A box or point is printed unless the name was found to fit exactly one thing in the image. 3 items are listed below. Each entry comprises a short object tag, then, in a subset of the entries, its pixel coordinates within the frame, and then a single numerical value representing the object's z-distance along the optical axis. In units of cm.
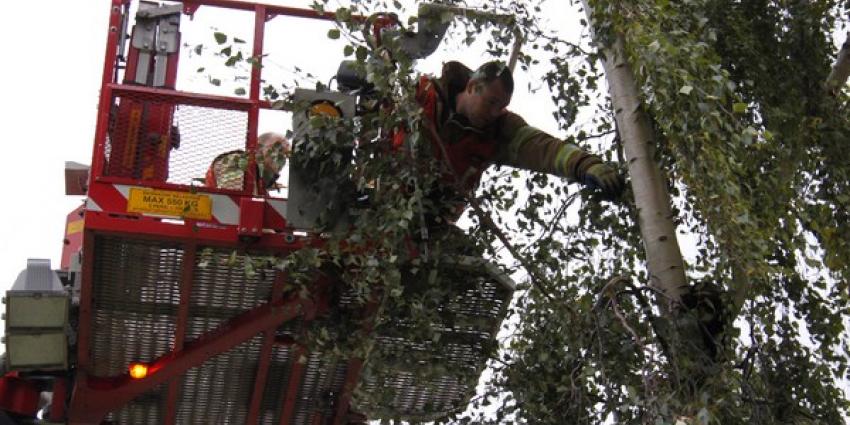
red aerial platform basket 710
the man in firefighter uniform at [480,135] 714
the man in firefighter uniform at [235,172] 710
